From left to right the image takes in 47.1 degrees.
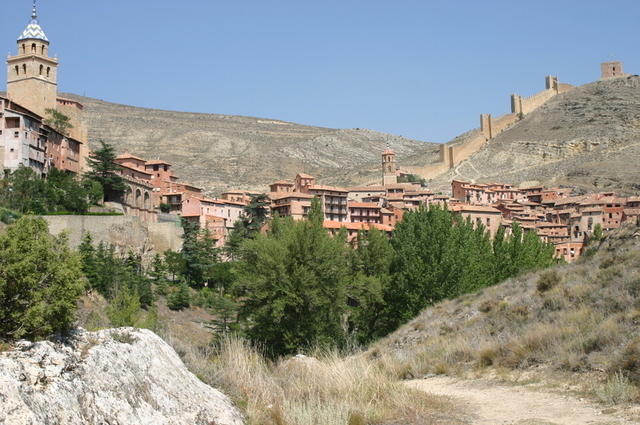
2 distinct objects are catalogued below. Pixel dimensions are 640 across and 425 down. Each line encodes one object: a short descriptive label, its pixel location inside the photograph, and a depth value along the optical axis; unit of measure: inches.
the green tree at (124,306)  1013.9
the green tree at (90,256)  1488.6
